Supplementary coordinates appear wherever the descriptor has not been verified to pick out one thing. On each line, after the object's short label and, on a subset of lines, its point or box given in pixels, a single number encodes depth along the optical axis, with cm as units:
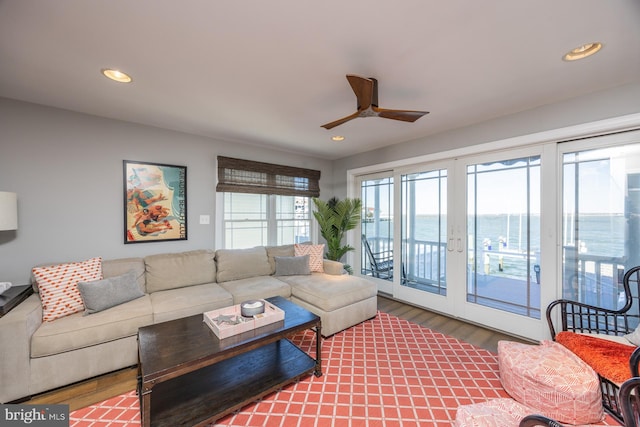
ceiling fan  175
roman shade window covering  374
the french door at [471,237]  278
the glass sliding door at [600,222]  222
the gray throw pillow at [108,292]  221
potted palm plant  438
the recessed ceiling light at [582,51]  165
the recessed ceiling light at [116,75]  195
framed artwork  302
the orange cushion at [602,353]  156
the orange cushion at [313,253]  380
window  383
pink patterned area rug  168
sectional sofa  184
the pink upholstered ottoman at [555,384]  159
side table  189
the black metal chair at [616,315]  199
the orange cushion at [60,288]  213
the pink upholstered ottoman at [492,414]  128
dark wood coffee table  153
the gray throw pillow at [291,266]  359
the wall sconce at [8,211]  209
